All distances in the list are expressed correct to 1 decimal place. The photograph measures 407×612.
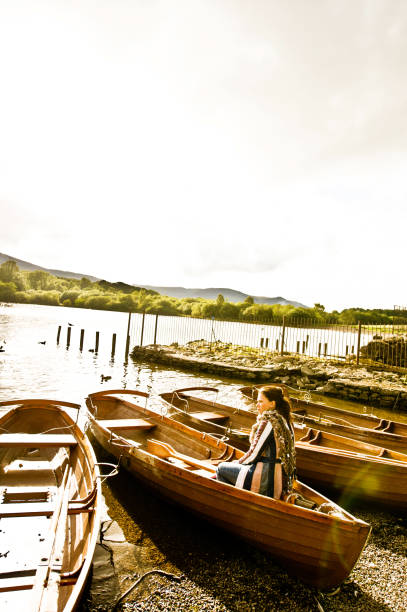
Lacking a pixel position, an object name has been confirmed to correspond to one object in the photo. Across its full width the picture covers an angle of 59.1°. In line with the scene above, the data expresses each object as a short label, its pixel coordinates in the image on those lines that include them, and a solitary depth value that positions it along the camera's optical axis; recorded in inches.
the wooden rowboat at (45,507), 122.6
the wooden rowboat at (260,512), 151.8
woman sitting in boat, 164.7
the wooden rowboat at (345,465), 230.5
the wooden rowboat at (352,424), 308.7
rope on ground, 155.4
